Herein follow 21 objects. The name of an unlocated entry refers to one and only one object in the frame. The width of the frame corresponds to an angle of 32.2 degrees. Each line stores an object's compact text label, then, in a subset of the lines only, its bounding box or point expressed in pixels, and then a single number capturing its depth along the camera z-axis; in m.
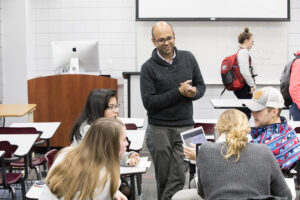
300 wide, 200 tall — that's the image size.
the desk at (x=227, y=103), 5.46
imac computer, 6.25
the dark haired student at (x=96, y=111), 3.38
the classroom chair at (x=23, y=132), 4.41
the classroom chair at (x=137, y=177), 4.62
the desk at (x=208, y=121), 4.79
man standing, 3.79
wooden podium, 6.22
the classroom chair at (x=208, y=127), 4.39
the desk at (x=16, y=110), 5.34
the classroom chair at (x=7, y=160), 3.75
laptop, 3.38
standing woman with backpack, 6.55
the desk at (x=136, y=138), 3.88
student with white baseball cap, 2.84
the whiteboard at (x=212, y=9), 7.57
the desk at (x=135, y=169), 3.18
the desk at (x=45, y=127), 4.48
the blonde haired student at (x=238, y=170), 2.33
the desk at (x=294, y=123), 4.57
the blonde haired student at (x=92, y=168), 2.19
